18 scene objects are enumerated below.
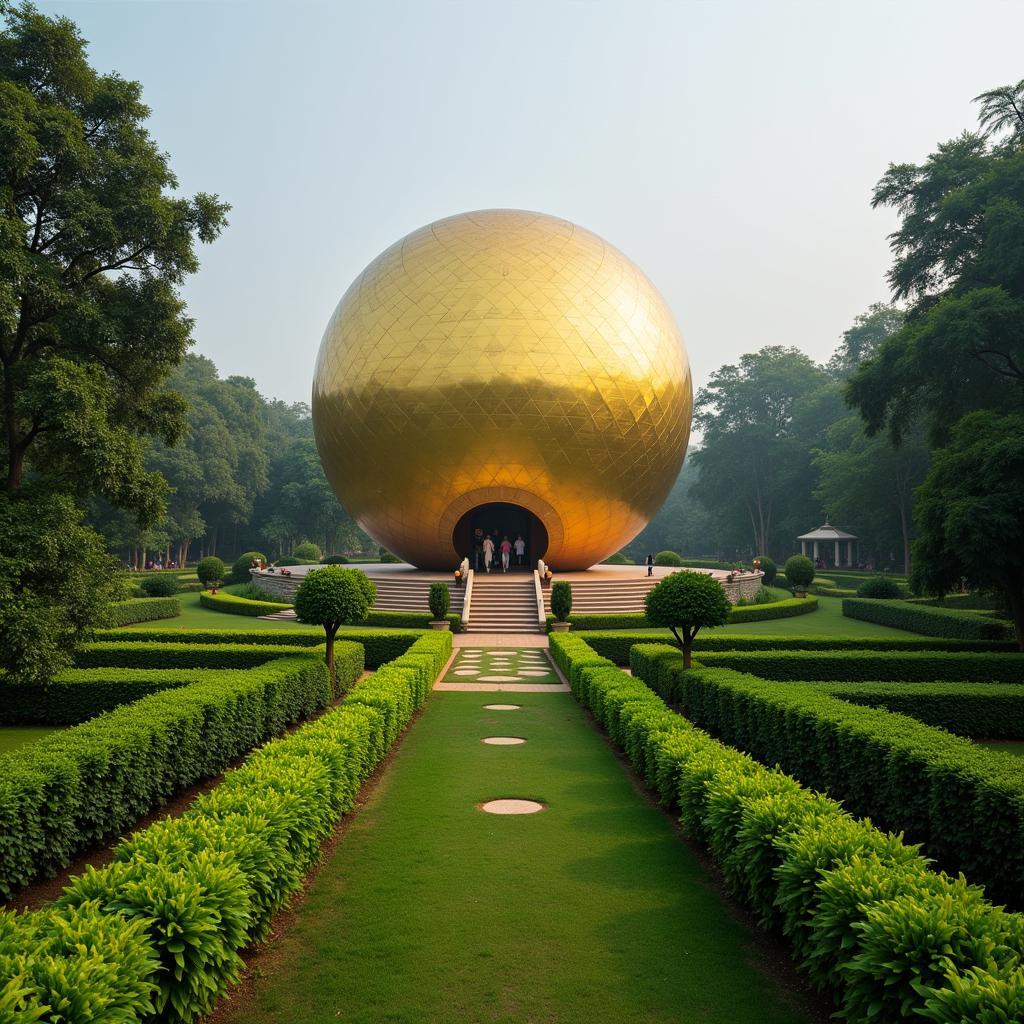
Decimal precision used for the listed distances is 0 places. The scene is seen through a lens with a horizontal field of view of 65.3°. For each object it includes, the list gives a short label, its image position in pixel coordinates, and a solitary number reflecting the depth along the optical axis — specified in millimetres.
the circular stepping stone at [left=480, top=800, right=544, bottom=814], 7832
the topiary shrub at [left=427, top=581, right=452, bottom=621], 23391
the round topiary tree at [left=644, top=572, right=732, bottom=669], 13680
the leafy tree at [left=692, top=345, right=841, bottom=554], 68125
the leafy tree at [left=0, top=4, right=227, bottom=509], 12578
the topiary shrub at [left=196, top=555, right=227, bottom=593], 37844
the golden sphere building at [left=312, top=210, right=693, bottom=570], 26375
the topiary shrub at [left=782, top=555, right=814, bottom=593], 37000
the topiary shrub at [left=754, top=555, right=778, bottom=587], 44406
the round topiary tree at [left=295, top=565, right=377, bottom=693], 13781
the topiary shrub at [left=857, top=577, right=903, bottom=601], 32931
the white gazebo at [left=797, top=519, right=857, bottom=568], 59625
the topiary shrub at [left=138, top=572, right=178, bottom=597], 32125
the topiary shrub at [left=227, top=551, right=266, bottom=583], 43312
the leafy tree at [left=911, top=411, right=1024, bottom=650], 16797
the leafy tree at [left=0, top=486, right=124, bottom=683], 11273
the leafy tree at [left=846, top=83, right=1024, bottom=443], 23219
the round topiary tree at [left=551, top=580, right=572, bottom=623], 23234
